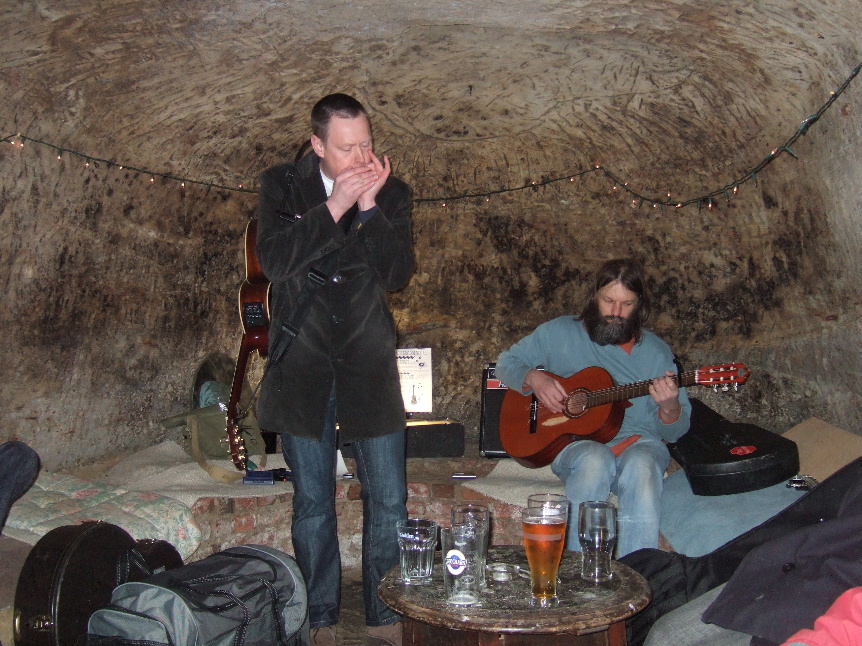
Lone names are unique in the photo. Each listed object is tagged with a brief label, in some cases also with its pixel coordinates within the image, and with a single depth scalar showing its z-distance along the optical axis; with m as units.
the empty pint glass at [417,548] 1.76
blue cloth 2.99
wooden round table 1.51
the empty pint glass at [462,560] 1.66
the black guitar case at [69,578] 2.20
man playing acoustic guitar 2.88
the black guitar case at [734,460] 3.18
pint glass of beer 1.62
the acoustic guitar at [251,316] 3.93
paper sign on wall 5.12
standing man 2.29
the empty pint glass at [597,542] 1.80
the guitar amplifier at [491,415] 4.43
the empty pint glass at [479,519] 1.70
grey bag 1.86
